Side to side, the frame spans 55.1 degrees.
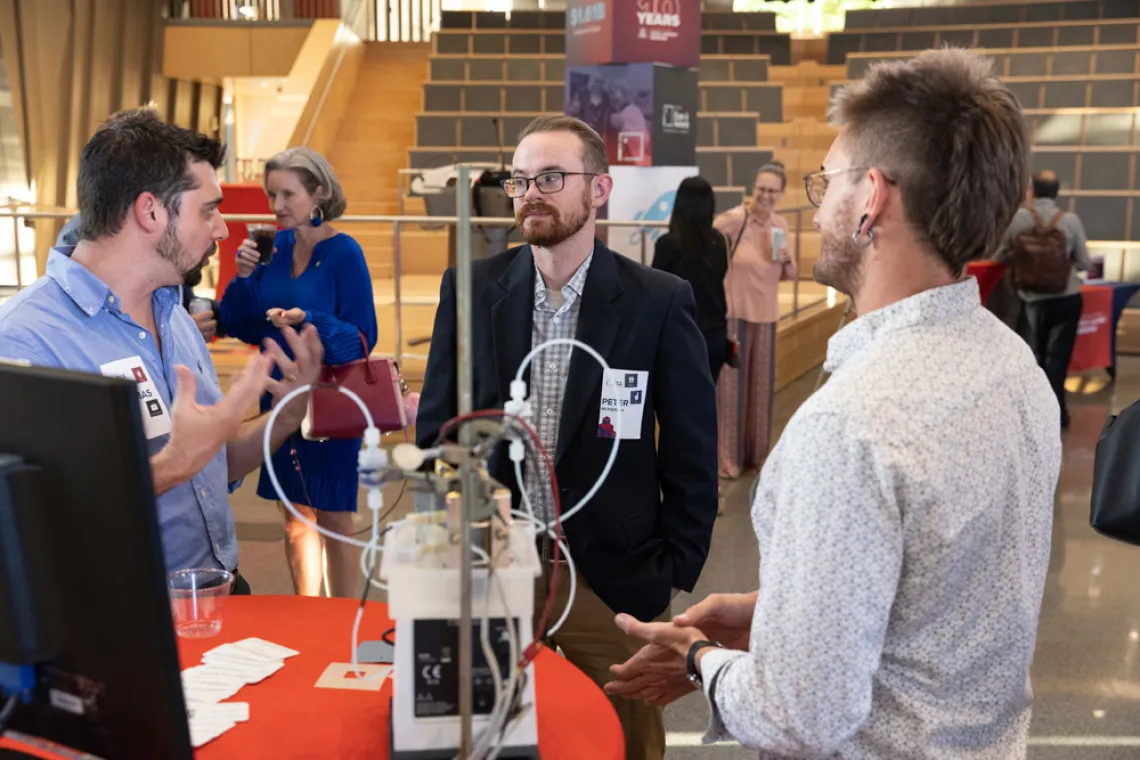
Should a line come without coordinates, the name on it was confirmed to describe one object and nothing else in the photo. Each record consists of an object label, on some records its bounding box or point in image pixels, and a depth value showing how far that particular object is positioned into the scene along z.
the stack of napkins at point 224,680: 1.38
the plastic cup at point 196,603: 1.67
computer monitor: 0.92
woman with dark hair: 4.55
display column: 6.07
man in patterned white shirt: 1.04
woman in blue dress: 3.21
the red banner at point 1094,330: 7.18
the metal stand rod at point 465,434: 0.93
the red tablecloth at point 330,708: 1.33
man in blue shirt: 1.83
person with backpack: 5.96
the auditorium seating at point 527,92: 10.70
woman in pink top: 5.29
